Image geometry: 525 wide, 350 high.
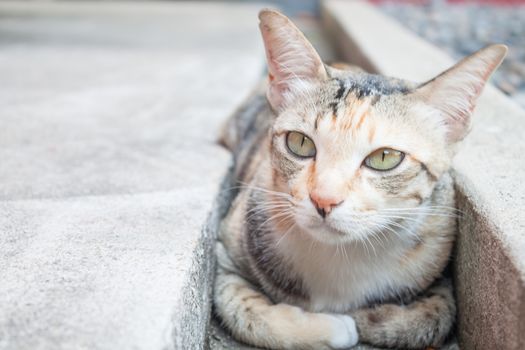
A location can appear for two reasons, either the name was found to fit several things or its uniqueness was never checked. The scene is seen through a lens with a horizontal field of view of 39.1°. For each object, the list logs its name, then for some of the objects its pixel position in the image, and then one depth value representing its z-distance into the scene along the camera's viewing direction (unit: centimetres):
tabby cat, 33
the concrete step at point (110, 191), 29
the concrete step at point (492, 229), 30
